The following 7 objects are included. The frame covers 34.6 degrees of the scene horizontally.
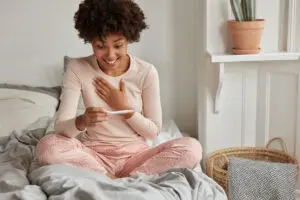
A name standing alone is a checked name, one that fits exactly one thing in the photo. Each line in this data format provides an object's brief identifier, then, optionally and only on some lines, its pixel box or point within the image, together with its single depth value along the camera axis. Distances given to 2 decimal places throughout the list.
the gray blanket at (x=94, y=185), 1.42
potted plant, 2.25
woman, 1.77
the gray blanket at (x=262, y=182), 2.15
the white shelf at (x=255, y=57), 2.26
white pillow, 2.42
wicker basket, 2.26
